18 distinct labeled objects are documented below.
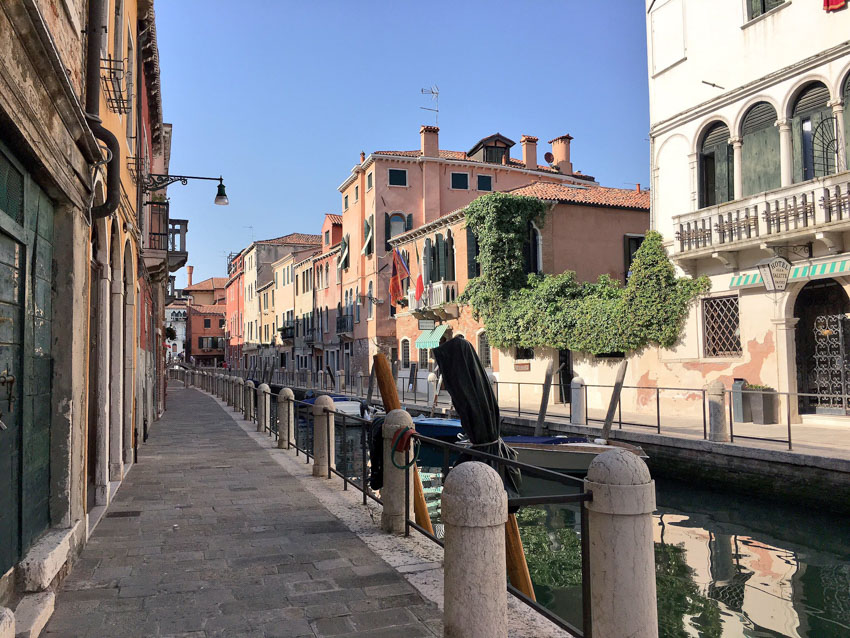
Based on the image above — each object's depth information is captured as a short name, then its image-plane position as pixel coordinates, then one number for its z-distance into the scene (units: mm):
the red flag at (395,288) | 30016
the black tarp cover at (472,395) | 5863
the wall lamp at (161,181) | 13495
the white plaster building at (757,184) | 13508
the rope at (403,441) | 5789
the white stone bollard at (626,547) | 3088
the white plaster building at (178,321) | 95062
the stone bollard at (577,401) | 15391
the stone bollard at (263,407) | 15539
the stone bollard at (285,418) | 12352
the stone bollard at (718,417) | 11750
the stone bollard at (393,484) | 5941
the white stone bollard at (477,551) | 3201
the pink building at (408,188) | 35688
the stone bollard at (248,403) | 19016
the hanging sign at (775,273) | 14062
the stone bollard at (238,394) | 22084
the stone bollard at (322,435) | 8953
